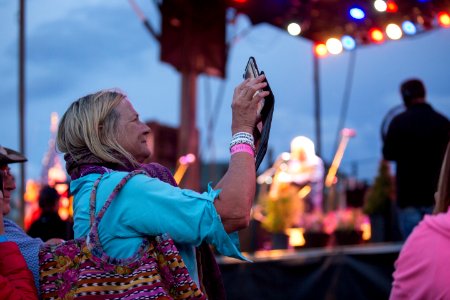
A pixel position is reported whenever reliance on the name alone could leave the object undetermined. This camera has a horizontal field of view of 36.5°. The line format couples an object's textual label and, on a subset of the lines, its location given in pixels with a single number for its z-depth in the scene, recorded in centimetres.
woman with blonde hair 189
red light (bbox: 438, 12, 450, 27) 754
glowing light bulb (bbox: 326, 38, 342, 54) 820
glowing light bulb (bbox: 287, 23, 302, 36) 724
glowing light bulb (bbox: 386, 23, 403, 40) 805
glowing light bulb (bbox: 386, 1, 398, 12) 684
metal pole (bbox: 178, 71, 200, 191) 1011
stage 539
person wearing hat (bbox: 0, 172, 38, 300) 195
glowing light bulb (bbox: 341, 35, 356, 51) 823
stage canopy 750
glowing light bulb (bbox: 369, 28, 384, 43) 835
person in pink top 204
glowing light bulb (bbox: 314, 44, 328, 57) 873
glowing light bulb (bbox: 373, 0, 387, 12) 619
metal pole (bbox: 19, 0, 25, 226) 724
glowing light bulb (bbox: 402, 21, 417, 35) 784
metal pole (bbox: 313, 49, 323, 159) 1087
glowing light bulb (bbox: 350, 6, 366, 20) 670
